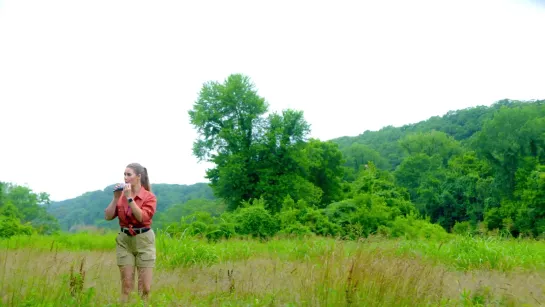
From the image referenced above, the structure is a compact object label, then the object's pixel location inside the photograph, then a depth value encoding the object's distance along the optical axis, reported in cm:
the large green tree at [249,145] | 3481
